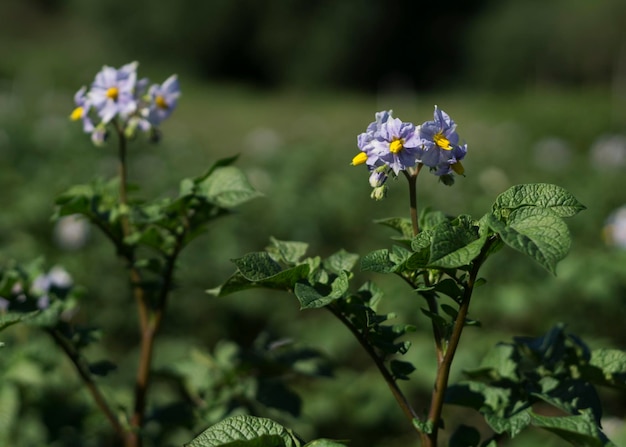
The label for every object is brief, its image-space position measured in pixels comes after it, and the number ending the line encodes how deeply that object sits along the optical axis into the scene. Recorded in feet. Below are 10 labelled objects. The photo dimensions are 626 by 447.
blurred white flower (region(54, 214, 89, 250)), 8.93
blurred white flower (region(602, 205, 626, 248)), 6.79
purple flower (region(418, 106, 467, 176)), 5.12
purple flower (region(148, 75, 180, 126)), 5.73
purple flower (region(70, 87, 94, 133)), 5.69
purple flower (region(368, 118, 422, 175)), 5.12
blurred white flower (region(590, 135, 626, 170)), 15.16
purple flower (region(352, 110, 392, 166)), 5.16
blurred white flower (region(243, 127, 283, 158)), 19.93
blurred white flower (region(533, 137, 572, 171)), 17.51
